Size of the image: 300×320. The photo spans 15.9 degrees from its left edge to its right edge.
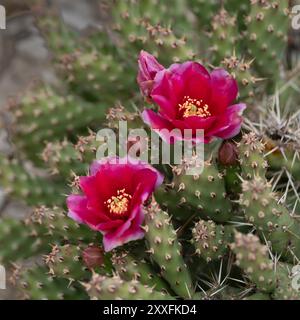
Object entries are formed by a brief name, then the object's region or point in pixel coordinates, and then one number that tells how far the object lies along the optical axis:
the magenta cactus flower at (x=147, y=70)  0.60
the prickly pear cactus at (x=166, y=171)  0.58
